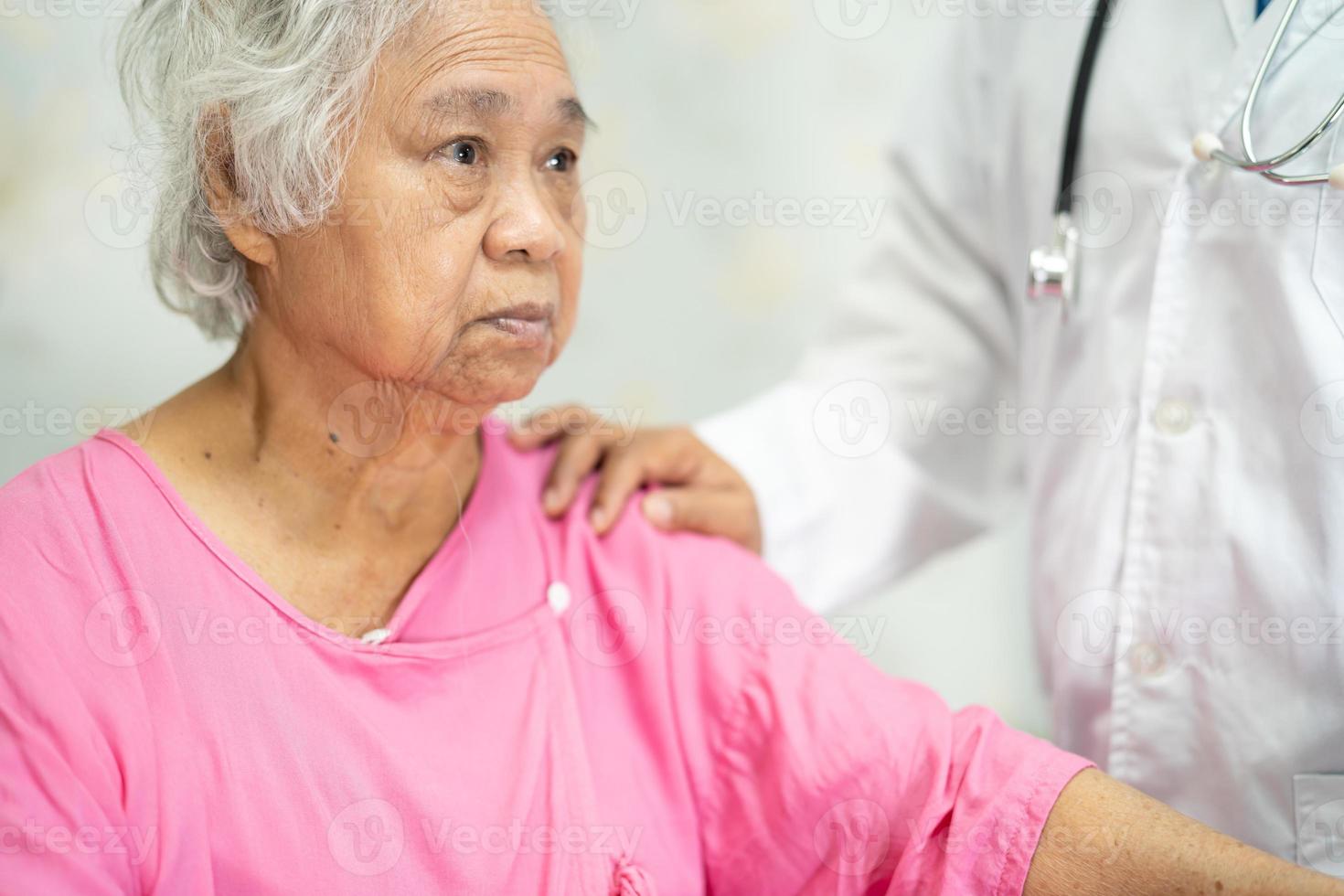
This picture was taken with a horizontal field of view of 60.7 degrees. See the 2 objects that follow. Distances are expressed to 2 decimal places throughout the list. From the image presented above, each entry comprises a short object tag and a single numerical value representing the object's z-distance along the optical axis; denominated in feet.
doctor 3.52
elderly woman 3.01
